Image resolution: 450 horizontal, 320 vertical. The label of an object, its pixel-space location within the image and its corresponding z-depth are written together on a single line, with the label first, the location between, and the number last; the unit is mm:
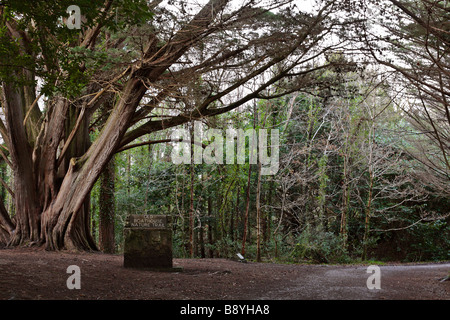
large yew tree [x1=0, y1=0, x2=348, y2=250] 7762
